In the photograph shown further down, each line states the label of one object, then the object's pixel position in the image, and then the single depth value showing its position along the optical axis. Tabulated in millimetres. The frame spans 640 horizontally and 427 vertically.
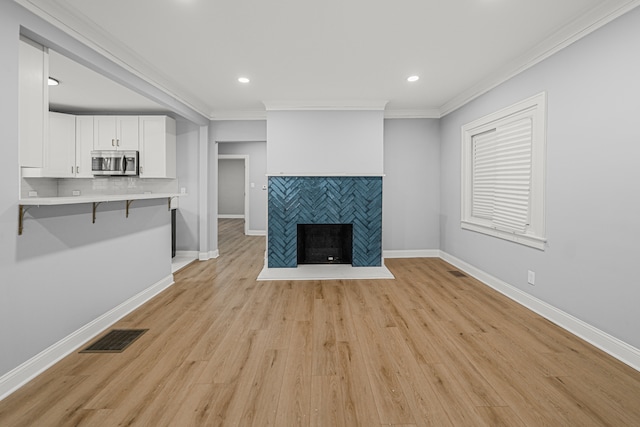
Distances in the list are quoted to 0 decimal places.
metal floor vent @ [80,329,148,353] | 2367
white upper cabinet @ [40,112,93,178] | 4691
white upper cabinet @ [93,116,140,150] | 4852
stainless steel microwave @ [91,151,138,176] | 4695
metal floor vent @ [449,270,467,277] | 4379
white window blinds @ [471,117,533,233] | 3258
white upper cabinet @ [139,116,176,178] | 4859
